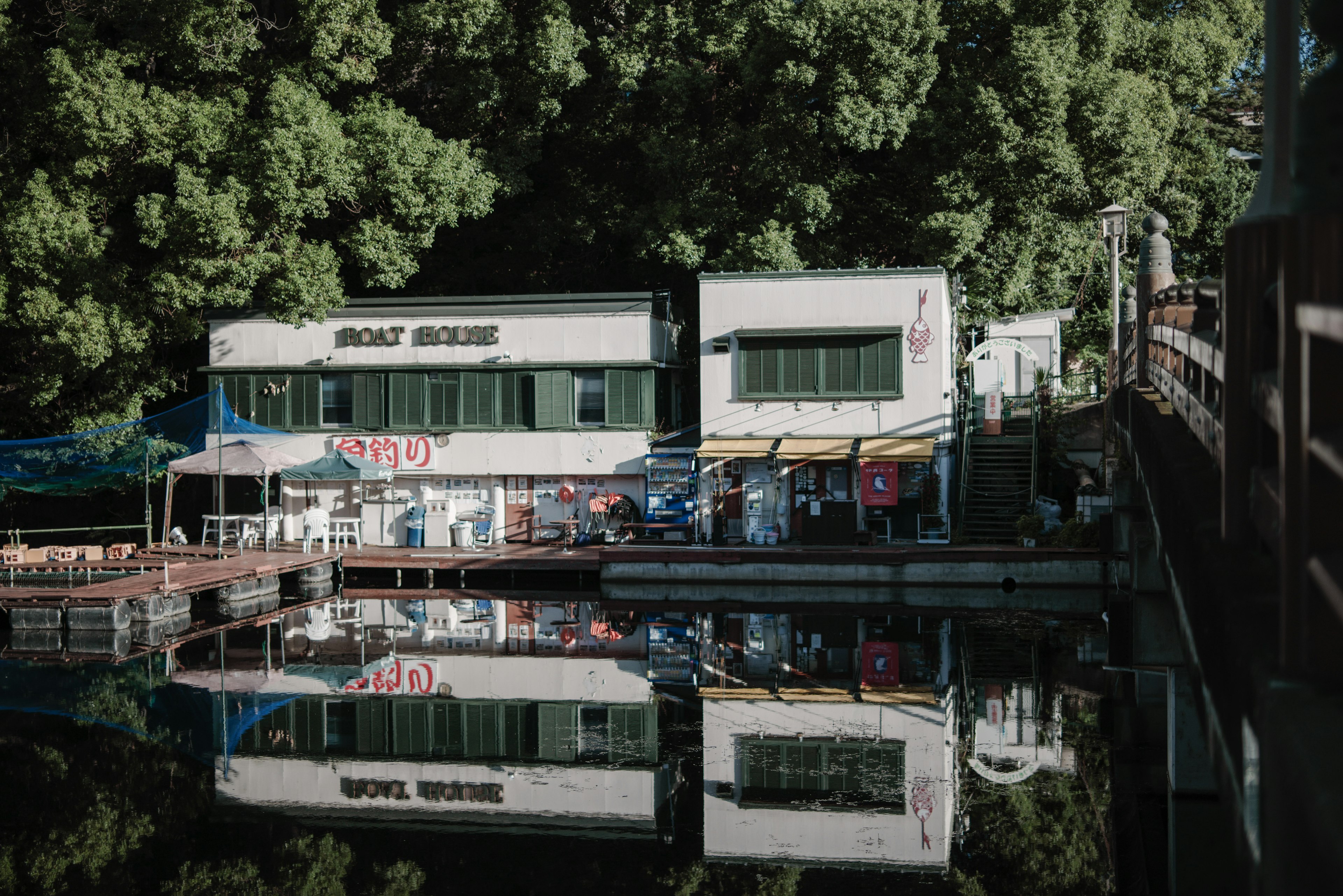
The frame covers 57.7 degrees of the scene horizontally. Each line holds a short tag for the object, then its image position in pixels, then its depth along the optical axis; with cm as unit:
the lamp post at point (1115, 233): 2295
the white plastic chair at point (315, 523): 2897
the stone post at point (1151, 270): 1513
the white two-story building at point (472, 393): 2953
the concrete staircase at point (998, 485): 2716
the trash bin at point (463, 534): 2950
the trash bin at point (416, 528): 2977
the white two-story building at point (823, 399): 2703
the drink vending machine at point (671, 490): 2819
